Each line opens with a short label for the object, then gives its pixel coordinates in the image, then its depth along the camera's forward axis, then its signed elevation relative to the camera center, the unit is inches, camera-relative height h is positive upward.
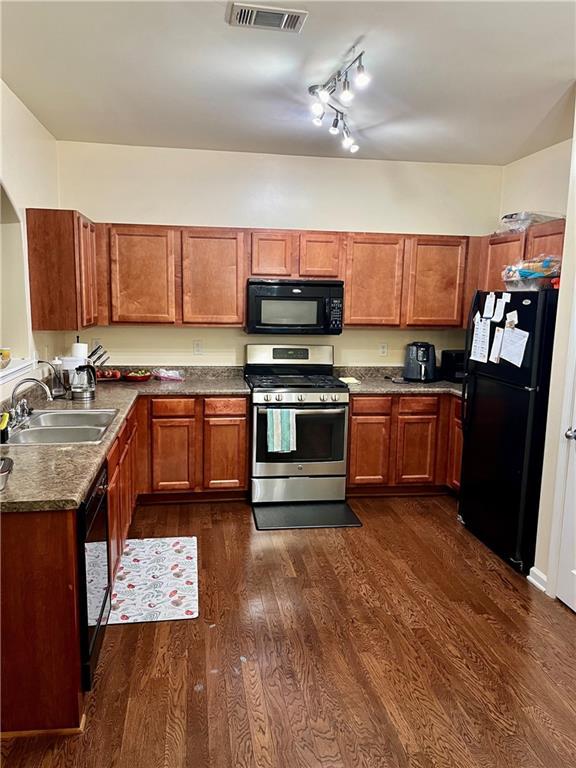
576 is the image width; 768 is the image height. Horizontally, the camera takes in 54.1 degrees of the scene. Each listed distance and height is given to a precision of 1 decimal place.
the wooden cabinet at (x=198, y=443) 160.7 -42.0
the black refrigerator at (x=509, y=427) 121.6 -29.3
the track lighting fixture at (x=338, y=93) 103.0 +43.1
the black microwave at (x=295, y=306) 167.2 -2.5
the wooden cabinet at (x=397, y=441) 170.4 -42.6
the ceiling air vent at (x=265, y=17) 87.6 +44.3
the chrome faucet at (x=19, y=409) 111.6 -23.6
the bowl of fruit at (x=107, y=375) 169.8 -24.1
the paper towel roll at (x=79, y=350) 146.5 -14.6
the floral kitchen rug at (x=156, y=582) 108.6 -60.4
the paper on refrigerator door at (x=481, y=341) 139.3 -9.8
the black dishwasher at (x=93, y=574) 79.4 -43.3
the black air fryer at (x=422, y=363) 182.2 -20.0
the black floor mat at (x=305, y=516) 152.2 -60.5
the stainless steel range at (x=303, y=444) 160.9 -41.9
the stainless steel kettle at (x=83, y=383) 137.6 -22.2
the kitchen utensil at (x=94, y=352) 159.9 -16.6
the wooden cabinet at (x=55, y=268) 132.8 +5.8
